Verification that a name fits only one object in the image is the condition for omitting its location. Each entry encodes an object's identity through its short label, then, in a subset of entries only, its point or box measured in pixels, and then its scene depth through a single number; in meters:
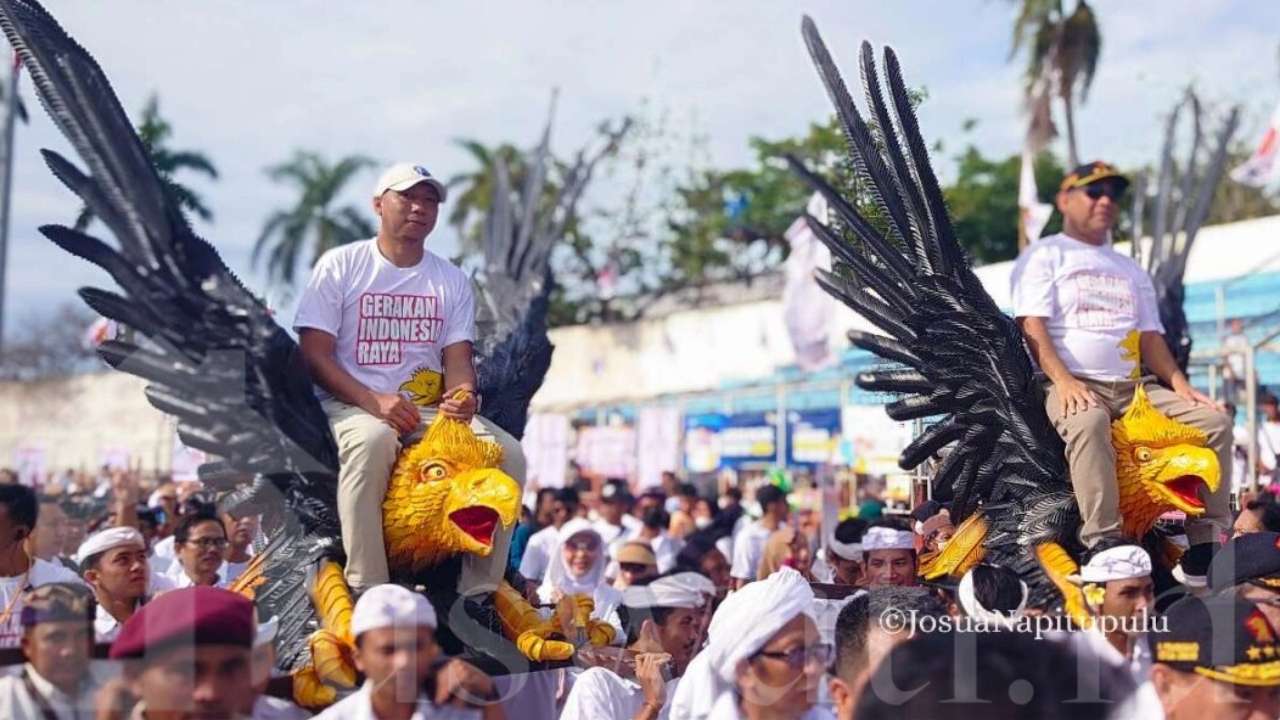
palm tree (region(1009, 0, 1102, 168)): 24.52
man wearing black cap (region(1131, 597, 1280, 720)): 3.41
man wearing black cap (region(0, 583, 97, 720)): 3.96
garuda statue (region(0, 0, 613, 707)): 4.64
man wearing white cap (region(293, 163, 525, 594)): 4.83
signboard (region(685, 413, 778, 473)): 16.80
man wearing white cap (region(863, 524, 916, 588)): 6.94
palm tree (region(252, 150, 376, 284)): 40.44
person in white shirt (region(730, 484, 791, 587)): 10.74
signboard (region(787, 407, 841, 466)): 15.60
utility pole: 7.73
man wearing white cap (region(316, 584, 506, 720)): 3.74
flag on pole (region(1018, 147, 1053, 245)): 15.63
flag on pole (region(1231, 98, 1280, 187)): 13.23
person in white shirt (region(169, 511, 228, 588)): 7.30
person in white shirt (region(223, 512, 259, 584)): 8.38
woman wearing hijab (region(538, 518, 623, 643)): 9.14
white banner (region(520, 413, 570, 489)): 17.34
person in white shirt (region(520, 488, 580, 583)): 10.63
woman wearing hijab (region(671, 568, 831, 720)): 3.90
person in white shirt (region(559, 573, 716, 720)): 5.18
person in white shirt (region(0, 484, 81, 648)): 6.04
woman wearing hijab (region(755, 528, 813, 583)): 9.59
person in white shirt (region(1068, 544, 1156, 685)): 4.79
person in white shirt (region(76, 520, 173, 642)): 6.22
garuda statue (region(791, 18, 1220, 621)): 5.58
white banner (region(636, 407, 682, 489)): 17.67
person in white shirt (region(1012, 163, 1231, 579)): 5.74
